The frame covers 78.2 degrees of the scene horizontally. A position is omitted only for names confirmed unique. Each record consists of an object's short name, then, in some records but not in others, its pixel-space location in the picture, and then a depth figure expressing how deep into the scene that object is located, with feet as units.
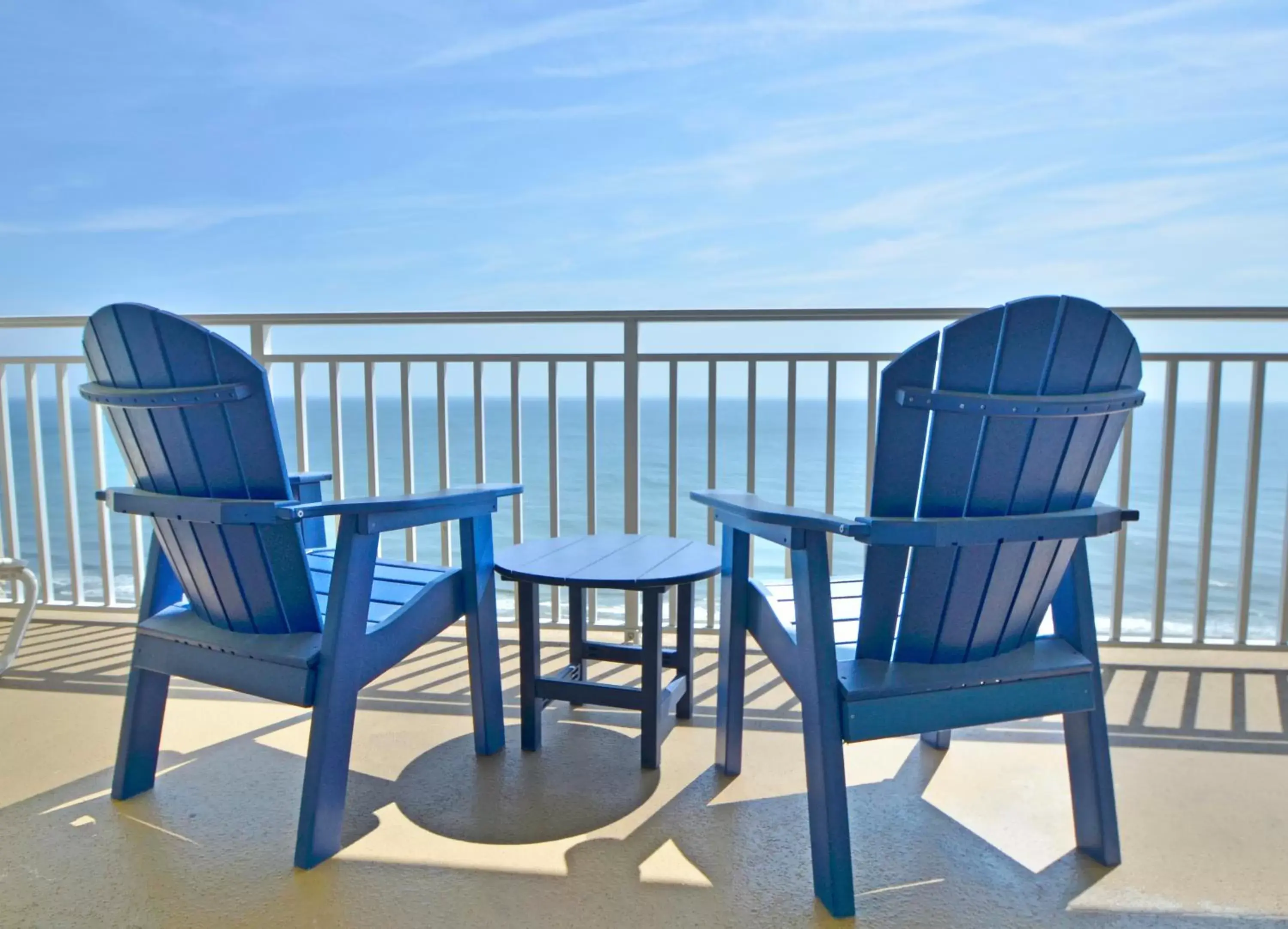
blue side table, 6.58
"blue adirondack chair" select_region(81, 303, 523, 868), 5.24
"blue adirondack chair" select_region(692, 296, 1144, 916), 4.63
